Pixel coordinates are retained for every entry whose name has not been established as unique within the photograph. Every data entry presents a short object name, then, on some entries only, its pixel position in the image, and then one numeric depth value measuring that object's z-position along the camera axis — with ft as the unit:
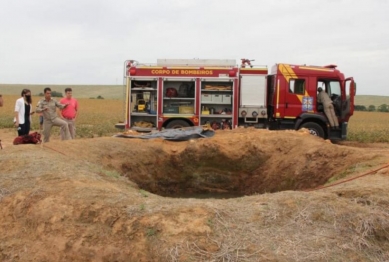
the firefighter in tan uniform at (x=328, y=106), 45.11
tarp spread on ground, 35.12
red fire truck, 45.42
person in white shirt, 32.42
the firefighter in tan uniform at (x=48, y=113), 33.71
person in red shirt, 36.78
